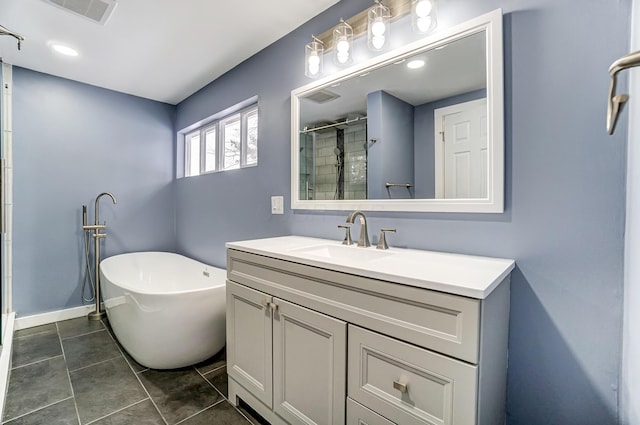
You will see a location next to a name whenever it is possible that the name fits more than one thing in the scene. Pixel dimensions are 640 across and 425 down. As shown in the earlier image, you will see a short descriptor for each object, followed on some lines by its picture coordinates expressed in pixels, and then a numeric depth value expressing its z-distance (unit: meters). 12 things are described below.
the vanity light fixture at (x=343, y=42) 1.62
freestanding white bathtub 1.78
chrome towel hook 0.53
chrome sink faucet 1.53
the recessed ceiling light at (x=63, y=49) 2.18
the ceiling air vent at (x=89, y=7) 1.69
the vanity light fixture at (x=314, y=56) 1.77
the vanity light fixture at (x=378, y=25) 1.46
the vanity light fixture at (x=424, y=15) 1.32
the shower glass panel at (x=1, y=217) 1.55
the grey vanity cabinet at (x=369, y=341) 0.81
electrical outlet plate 2.12
